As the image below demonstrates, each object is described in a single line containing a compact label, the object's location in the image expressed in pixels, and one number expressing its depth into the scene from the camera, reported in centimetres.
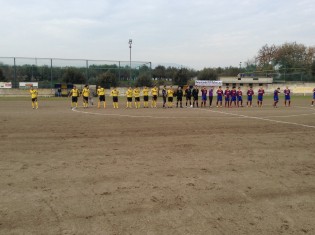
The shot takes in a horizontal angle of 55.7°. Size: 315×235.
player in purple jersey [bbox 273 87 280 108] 2568
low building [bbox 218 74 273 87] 6332
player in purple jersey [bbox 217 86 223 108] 2606
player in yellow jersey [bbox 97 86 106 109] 2415
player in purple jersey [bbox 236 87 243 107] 2640
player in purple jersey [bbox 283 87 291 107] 2683
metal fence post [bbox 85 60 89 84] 4593
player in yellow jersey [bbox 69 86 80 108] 2297
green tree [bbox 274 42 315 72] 7562
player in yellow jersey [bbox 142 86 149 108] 2575
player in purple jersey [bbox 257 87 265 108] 2612
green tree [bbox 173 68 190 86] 5509
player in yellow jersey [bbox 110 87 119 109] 2383
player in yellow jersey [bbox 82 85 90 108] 2376
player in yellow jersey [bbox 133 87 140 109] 2399
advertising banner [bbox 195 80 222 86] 4412
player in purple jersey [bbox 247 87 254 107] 2656
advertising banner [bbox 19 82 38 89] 4098
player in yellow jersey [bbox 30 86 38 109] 2214
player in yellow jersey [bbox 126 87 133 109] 2459
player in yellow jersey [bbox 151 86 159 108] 2546
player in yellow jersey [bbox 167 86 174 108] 2534
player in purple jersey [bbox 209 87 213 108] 2589
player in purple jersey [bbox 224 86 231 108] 2630
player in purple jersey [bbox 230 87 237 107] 2666
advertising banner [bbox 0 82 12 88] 3991
